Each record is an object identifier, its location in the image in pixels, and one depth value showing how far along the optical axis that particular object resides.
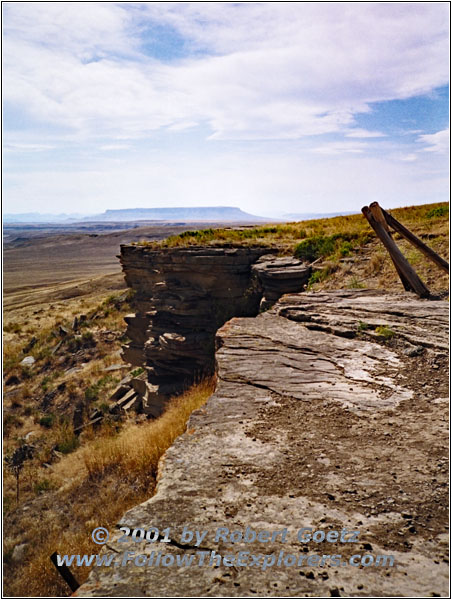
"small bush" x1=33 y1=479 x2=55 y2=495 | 10.97
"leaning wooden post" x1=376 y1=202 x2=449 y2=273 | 7.93
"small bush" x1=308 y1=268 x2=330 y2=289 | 11.57
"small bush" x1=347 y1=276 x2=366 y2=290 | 9.52
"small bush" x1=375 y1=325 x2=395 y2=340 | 5.87
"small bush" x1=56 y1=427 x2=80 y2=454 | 14.17
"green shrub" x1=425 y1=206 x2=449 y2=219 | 14.69
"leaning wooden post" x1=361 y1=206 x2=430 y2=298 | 7.64
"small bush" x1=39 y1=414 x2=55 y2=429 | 16.92
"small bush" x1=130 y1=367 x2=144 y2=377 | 18.92
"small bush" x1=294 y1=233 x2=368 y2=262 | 13.14
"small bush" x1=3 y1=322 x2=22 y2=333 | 29.48
